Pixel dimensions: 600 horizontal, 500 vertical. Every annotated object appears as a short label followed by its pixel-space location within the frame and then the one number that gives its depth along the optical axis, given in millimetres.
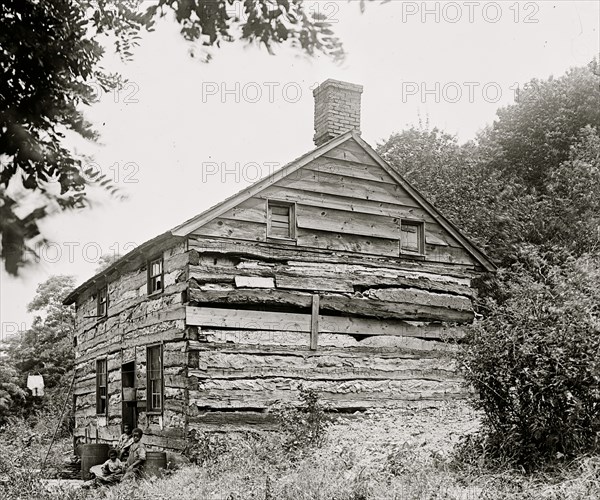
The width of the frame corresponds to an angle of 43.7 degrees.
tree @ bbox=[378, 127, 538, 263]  25516
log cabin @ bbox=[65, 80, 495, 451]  14625
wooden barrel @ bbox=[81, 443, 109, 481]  15827
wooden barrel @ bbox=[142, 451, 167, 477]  13719
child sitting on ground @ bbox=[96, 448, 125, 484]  13617
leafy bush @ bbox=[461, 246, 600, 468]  10391
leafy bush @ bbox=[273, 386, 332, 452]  13711
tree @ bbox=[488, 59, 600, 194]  27500
